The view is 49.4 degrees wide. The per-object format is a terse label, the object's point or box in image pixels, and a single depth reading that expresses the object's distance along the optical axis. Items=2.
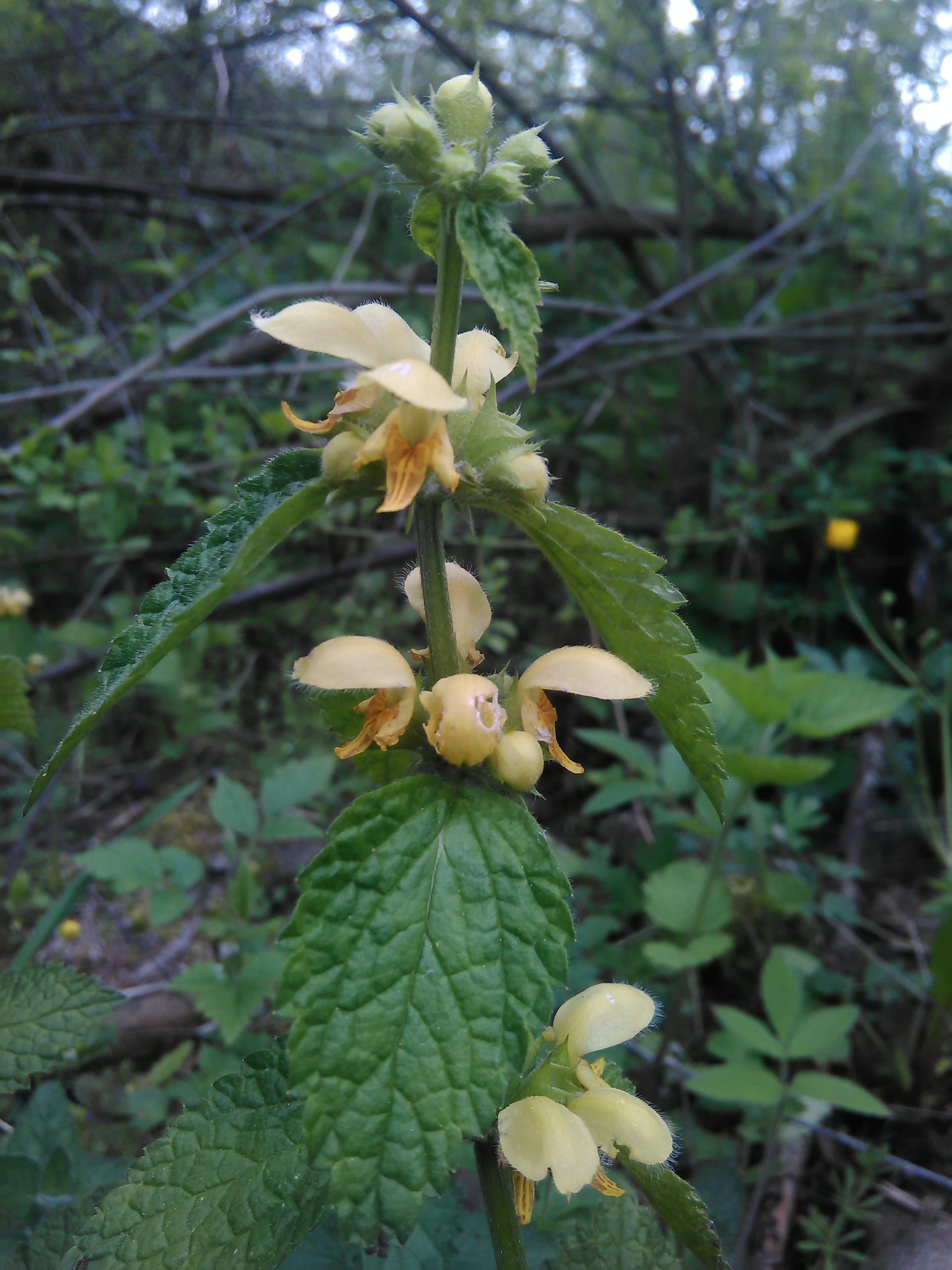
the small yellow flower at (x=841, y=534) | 0.34
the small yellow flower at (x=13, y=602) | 0.29
